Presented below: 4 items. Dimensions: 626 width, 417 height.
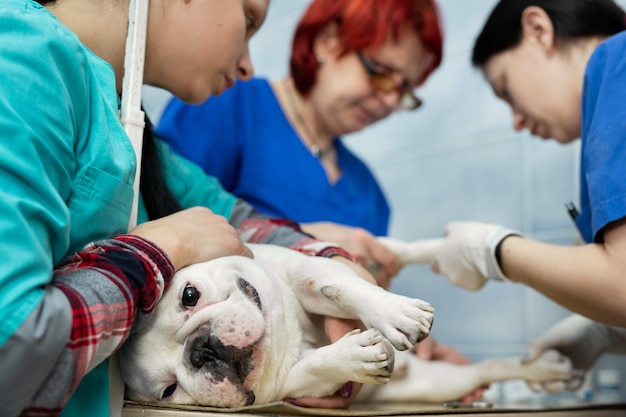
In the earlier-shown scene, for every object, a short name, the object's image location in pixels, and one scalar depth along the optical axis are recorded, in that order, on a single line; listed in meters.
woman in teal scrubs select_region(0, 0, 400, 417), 0.53
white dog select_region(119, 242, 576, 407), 0.72
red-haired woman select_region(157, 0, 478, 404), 1.56
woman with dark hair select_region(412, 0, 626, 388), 0.90
